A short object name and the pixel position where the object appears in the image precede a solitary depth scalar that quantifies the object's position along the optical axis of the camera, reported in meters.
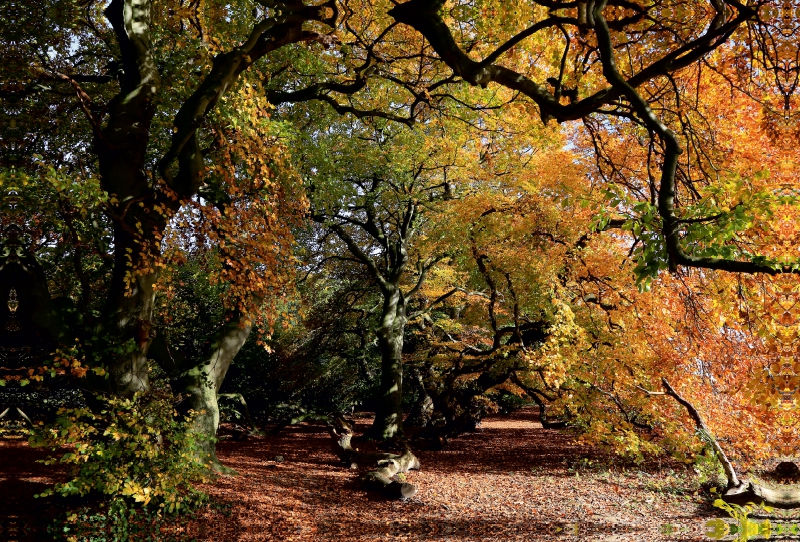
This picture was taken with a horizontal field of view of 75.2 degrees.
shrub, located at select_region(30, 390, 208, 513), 5.69
